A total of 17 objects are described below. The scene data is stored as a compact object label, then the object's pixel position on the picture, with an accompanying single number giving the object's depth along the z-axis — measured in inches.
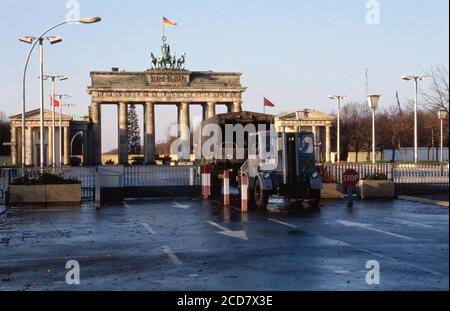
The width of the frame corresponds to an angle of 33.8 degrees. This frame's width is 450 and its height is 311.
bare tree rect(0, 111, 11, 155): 5300.2
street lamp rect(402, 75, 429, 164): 2258.9
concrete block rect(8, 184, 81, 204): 1066.7
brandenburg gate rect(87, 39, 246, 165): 4153.5
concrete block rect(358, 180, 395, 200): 1131.3
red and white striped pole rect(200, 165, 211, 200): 1225.9
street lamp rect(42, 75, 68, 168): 2702.0
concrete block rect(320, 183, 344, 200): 1128.8
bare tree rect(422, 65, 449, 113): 1682.3
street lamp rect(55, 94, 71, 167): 3422.2
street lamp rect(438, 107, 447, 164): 1790.8
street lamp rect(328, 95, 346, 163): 3127.5
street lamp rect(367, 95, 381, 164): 1553.9
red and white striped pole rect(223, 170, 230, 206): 1010.5
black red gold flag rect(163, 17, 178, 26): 3711.9
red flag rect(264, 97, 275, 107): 2908.5
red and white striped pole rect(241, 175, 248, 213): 896.9
